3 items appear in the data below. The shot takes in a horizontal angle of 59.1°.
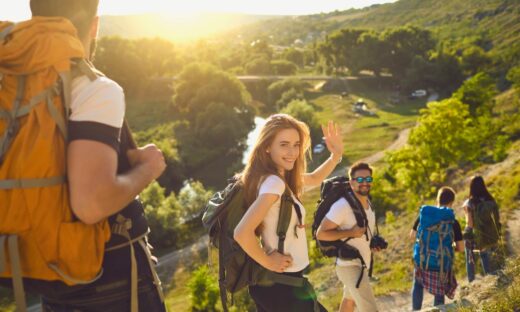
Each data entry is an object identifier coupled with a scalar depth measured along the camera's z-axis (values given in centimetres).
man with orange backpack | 206
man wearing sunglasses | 561
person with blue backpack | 708
